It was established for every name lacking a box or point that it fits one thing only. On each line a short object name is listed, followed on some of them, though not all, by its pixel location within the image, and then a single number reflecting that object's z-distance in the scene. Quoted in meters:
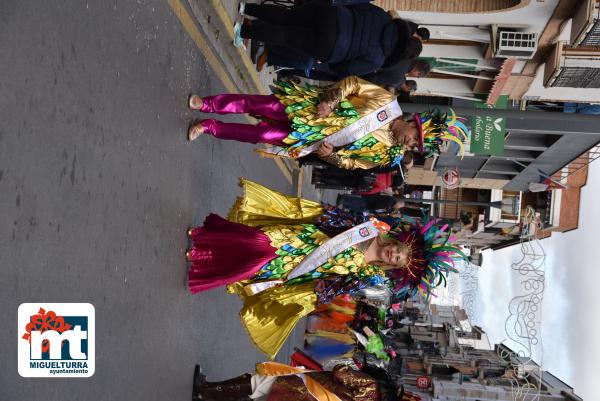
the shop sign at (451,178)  18.44
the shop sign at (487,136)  10.20
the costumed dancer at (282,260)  5.82
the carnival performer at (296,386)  5.96
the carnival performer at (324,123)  5.89
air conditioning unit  12.15
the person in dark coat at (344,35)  6.22
